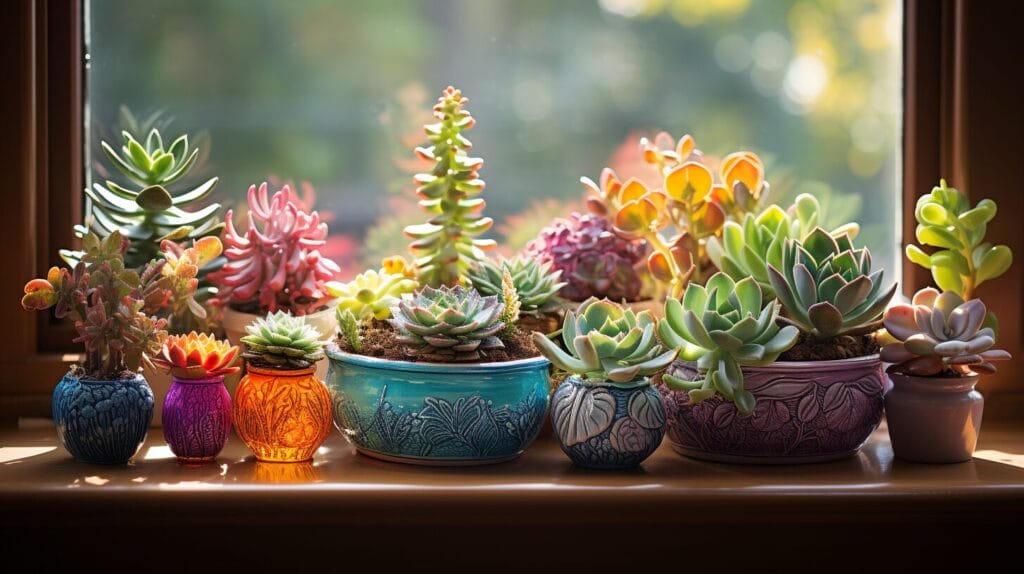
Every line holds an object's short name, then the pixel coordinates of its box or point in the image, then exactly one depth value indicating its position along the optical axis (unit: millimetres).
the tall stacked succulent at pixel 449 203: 1072
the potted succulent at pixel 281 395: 957
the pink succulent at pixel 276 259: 1070
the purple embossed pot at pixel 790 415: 938
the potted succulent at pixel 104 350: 943
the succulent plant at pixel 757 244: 1002
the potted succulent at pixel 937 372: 970
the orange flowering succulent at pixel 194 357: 957
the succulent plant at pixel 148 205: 1086
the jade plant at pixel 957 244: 1048
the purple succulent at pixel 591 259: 1119
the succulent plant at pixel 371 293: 1057
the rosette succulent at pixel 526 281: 1059
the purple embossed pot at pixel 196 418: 960
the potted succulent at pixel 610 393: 912
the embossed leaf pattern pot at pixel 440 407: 925
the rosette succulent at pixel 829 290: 944
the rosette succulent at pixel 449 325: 928
